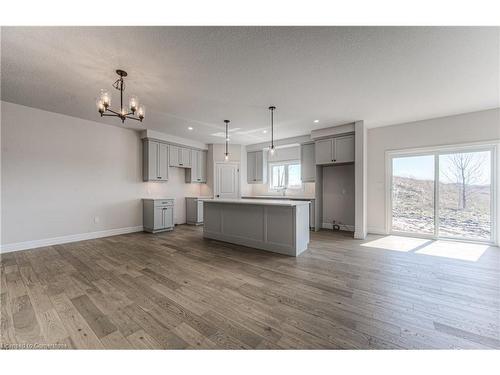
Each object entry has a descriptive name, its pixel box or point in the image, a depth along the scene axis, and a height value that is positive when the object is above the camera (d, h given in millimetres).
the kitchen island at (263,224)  3500 -735
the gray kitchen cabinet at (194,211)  6379 -797
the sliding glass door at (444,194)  4074 -163
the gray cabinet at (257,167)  7055 +698
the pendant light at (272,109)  3824 +1519
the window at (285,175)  6676 +383
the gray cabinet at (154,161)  5430 +715
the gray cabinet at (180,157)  5986 +917
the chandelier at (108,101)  2395 +1055
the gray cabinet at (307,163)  5852 +699
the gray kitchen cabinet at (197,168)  6598 +607
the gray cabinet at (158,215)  5250 -769
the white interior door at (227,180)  6950 +221
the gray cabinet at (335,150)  4961 +943
